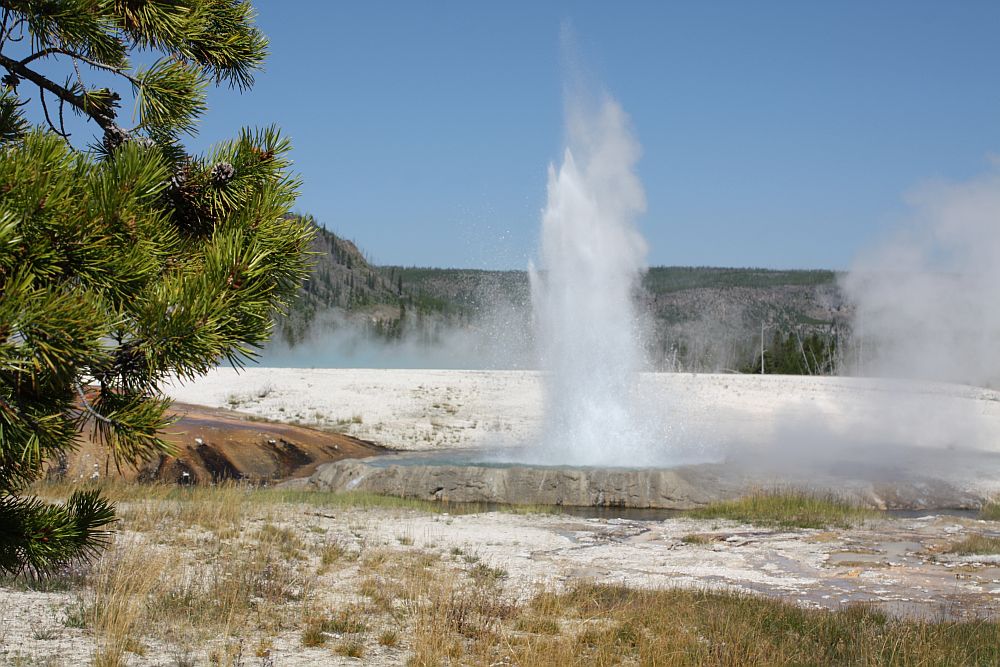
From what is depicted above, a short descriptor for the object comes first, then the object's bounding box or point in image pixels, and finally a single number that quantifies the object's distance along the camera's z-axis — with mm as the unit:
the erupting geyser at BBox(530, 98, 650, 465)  24469
